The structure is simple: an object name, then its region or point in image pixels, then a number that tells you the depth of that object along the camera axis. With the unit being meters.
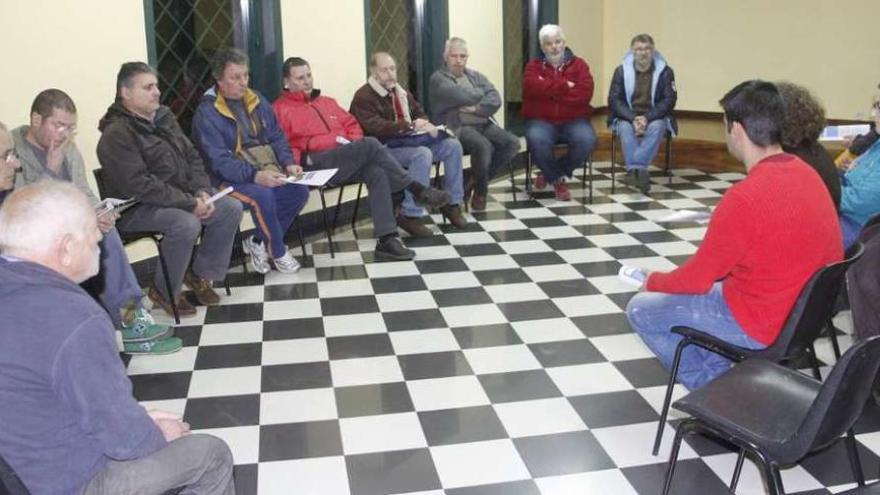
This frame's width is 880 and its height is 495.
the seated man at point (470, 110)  6.51
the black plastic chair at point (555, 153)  6.93
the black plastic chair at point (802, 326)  2.54
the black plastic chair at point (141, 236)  4.26
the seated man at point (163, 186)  4.23
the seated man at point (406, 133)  5.84
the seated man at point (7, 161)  3.36
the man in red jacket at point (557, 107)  6.85
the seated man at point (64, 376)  1.81
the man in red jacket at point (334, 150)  5.39
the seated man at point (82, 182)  3.79
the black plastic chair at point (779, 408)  2.05
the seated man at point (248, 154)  4.89
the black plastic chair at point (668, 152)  7.27
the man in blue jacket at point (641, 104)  7.02
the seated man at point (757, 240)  2.65
